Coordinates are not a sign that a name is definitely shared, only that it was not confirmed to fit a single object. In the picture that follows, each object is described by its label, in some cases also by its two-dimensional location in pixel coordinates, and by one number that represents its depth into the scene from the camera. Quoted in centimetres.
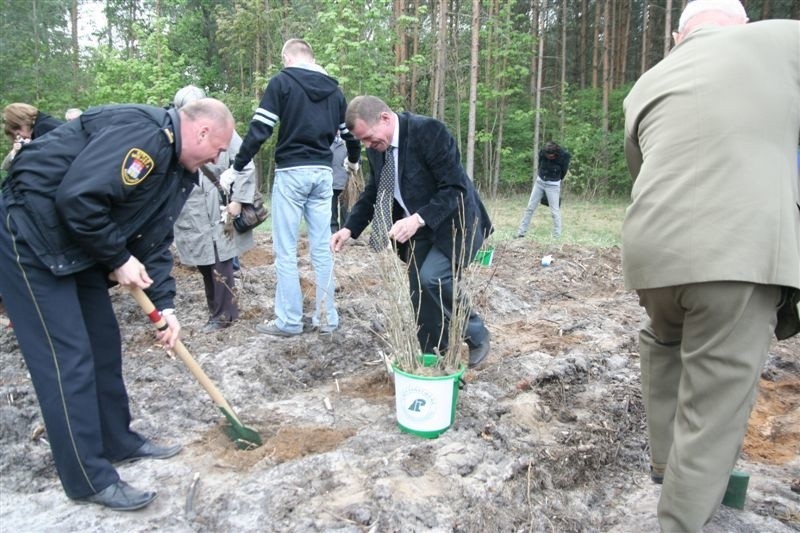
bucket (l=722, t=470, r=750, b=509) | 250
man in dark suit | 335
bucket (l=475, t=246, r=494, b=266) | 362
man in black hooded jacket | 433
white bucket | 287
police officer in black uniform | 228
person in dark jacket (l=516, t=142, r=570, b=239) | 1021
